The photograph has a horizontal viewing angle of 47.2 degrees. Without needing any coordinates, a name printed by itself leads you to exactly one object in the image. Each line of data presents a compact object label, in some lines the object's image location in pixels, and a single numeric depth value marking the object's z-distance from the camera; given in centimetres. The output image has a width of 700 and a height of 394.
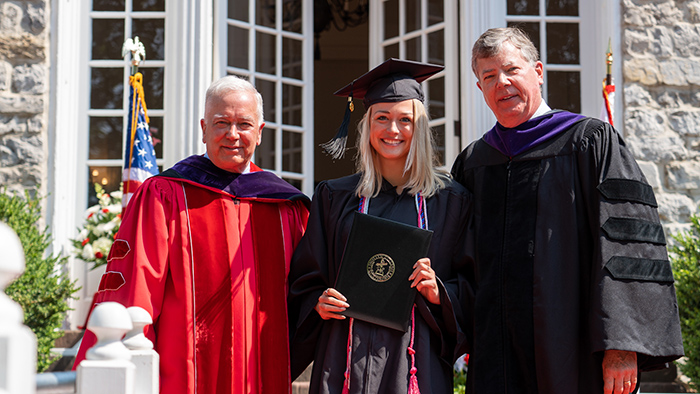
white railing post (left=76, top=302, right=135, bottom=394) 188
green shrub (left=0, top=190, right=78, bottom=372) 516
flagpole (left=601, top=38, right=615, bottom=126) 570
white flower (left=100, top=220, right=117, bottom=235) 566
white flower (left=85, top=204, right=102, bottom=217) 584
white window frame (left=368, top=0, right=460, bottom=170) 643
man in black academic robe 302
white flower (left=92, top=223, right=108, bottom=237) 566
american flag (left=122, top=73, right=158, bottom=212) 562
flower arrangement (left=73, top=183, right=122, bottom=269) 559
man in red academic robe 334
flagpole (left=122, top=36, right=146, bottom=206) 566
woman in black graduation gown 318
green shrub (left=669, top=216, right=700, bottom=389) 508
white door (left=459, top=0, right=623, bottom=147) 636
